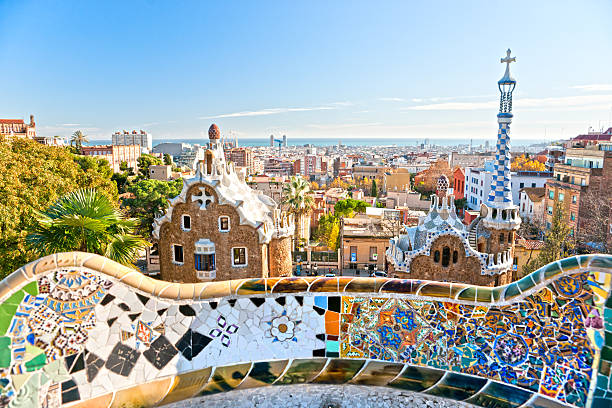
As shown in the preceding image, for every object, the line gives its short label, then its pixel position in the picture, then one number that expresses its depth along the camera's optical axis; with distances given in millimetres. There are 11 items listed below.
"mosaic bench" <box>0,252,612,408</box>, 4770
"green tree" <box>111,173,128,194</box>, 42919
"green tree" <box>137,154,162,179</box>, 48325
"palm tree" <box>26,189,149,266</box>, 8148
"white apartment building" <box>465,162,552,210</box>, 46156
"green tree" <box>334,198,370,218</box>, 39906
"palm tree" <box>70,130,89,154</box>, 63719
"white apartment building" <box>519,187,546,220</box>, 40344
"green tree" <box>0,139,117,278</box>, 12055
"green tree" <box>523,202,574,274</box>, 19984
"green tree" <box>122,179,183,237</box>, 27906
